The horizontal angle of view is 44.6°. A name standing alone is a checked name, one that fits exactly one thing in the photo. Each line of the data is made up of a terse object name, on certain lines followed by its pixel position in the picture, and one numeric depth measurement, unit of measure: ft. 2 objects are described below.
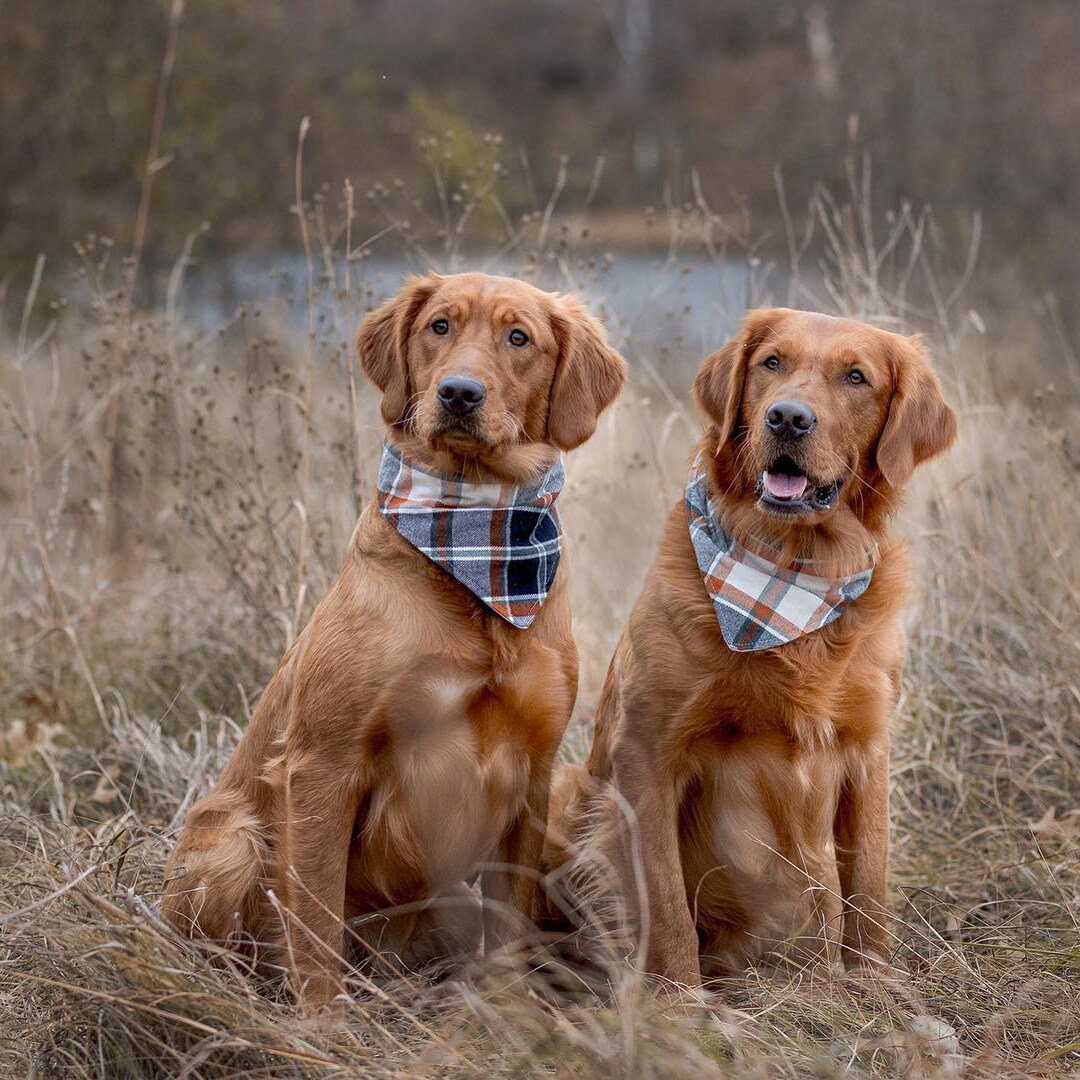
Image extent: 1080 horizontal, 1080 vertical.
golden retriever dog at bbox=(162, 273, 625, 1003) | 8.71
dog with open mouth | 8.88
